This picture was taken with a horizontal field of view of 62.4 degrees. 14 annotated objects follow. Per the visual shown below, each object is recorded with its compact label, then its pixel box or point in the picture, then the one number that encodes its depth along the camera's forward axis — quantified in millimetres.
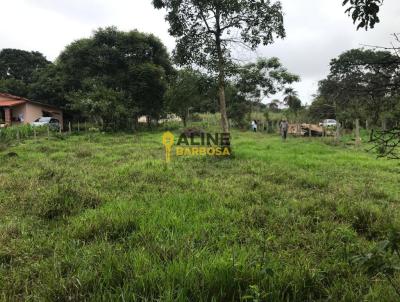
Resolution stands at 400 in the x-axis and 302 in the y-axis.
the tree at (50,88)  27906
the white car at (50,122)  23747
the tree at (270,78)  29006
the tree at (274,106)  37906
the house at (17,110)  26328
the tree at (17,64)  39156
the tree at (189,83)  11789
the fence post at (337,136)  16195
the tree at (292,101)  30803
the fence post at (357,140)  14707
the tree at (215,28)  11320
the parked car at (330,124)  21941
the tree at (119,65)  25203
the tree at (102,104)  22389
